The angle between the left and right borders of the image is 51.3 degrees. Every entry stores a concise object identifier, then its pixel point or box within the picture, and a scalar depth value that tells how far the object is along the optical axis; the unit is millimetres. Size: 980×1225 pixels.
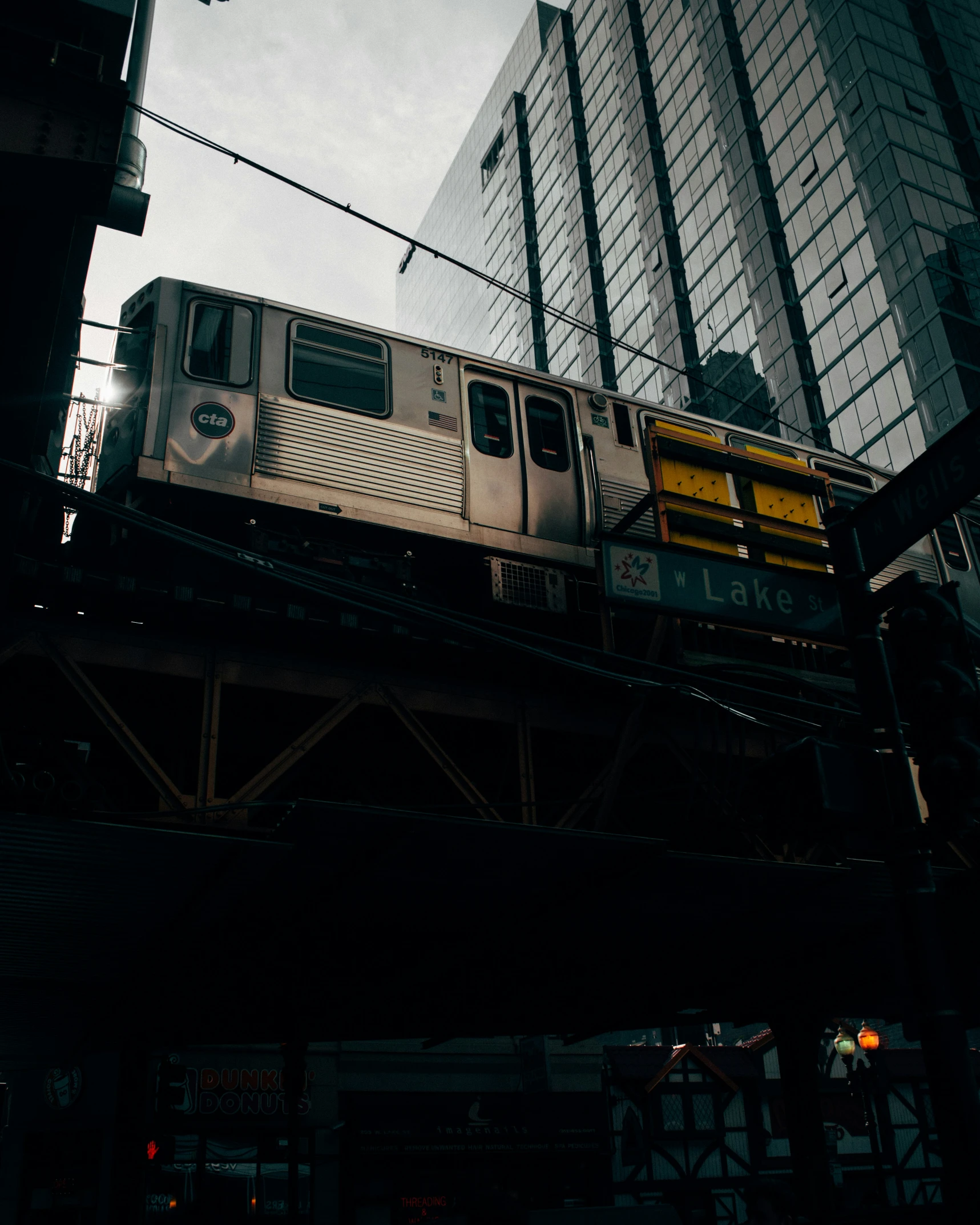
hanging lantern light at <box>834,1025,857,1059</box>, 17969
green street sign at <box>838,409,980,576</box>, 5531
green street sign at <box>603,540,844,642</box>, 7781
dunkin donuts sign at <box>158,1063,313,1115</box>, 18750
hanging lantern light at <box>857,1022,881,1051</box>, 16609
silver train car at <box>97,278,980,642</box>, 11375
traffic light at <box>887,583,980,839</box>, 4723
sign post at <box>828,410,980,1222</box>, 4484
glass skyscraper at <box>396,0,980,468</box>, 52312
